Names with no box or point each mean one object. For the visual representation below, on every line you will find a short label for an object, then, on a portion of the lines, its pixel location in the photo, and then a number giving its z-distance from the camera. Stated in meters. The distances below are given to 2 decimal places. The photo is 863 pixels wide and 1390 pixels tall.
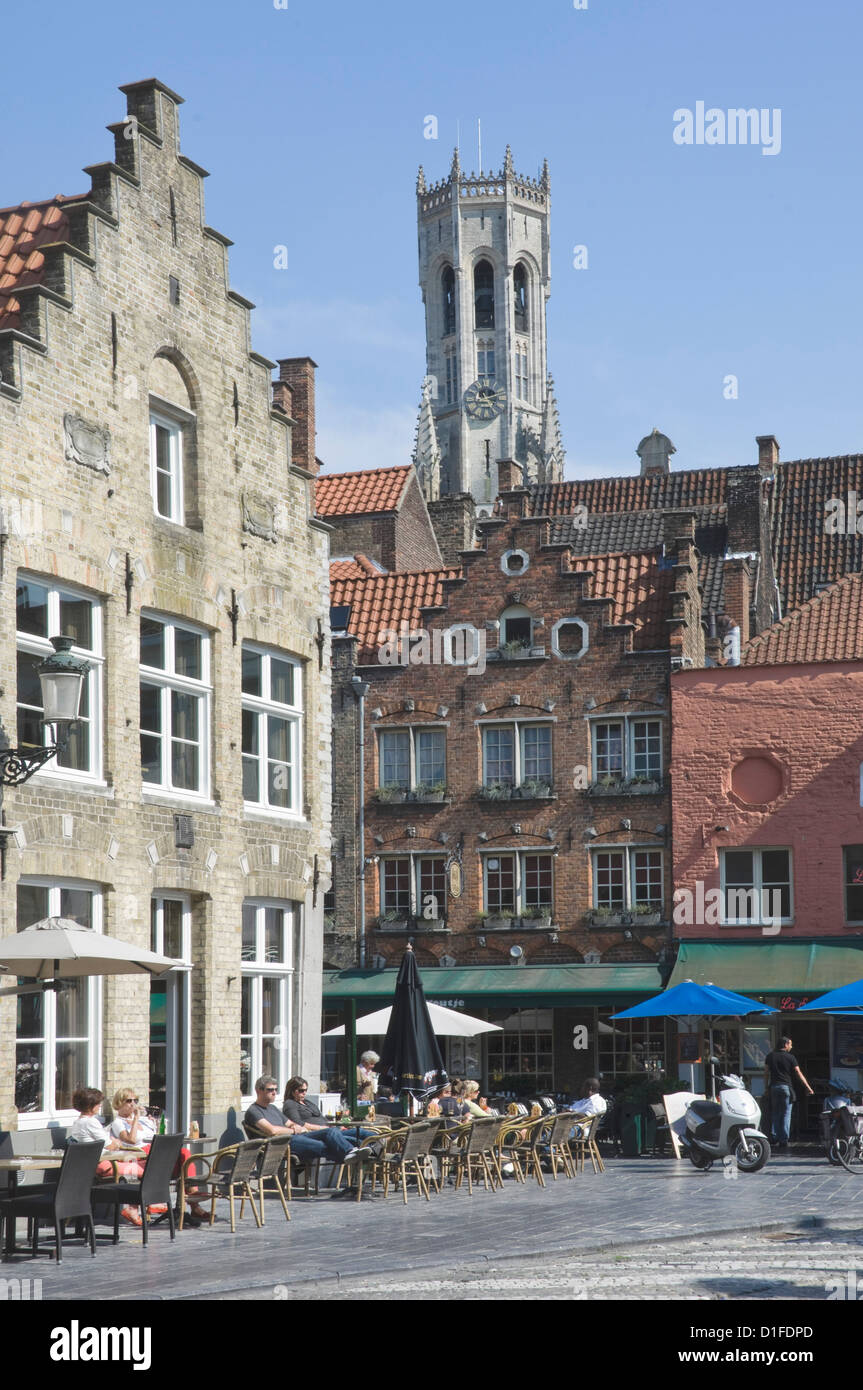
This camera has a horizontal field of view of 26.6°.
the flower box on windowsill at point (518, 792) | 34.22
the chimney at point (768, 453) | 50.16
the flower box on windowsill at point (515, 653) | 34.84
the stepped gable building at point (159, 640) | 17.62
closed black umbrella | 23.17
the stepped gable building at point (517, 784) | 33.66
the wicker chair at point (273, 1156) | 15.61
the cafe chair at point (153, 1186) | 13.77
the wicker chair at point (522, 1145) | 20.41
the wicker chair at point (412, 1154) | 17.95
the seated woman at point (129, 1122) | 16.16
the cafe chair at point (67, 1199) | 12.92
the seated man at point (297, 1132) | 17.52
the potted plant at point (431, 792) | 34.81
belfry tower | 104.88
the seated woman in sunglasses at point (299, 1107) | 19.17
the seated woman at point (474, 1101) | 22.00
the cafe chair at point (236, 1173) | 15.07
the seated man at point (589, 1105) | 22.58
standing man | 26.98
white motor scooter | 22.72
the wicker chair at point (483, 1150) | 19.03
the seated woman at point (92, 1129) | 14.88
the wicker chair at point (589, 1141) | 22.59
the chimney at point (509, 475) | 44.26
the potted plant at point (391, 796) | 35.06
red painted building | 32.06
